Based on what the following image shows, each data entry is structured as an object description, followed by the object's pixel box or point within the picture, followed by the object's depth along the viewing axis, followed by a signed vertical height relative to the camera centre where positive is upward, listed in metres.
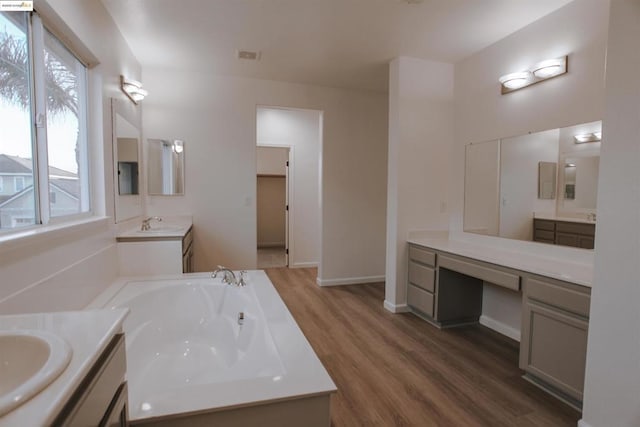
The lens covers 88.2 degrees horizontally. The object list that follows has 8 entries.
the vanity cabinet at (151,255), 2.76 -0.54
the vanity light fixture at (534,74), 2.43 +0.96
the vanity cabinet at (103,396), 0.69 -0.49
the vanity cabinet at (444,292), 3.03 -0.91
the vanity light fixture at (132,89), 2.91 +0.94
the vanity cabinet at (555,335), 1.86 -0.83
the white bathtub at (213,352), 1.20 -0.79
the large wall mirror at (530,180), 2.32 +0.13
